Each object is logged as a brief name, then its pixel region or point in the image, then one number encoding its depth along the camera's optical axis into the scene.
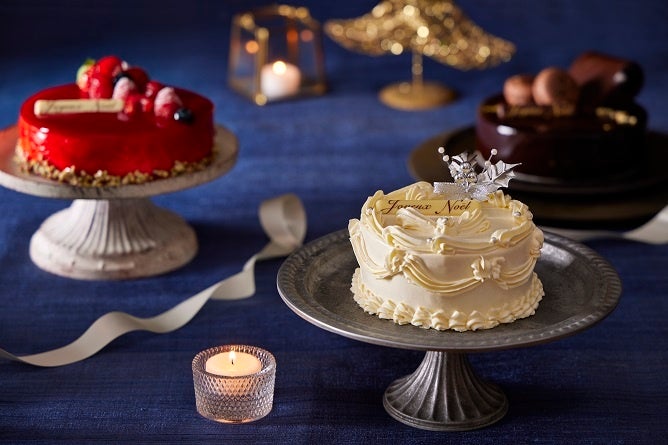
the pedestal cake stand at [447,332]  1.82
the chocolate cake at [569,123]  2.94
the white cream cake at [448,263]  1.88
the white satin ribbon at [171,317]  2.33
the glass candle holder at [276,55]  4.18
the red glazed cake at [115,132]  2.57
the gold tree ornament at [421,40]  4.08
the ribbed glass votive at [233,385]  2.04
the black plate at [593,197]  2.89
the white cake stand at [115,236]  2.73
